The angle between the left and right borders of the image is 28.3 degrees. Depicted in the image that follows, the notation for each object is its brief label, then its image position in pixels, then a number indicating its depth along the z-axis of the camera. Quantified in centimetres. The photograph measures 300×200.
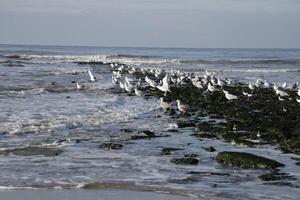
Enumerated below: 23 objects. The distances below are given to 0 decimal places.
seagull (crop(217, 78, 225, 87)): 2707
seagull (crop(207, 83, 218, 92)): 2395
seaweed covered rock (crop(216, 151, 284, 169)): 983
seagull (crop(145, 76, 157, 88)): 2772
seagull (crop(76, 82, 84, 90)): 2738
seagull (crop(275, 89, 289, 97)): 2220
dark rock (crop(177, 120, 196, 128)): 1502
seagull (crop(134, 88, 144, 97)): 2431
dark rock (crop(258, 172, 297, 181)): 898
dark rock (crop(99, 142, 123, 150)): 1166
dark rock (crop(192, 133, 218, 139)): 1338
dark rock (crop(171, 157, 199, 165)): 1018
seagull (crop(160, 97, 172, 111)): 1924
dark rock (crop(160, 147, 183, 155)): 1119
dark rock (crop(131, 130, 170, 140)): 1307
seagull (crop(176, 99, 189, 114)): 1764
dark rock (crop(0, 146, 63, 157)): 1075
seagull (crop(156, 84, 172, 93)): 2467
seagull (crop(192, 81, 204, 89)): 2612
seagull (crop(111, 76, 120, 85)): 3048
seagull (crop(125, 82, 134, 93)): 2560
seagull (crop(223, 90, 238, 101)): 2088
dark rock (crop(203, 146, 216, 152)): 1147
